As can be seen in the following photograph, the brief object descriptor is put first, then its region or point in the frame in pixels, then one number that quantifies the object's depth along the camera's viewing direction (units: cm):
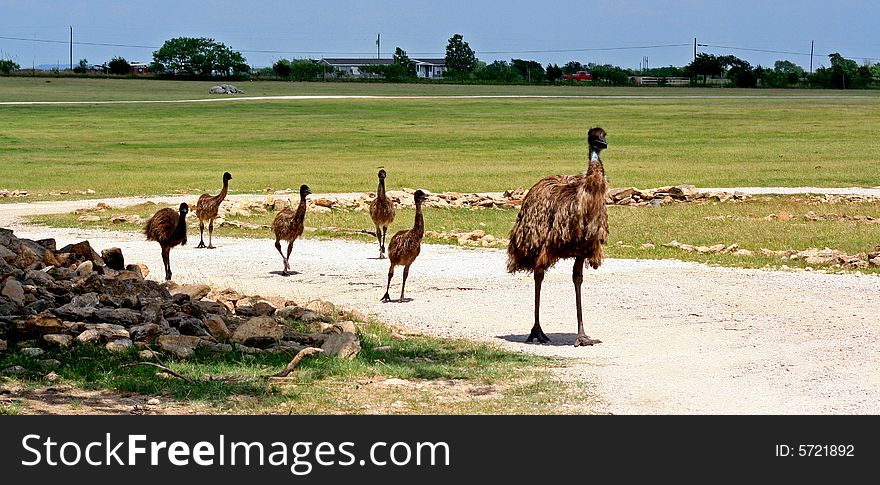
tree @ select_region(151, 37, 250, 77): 17162
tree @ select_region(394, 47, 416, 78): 17529
